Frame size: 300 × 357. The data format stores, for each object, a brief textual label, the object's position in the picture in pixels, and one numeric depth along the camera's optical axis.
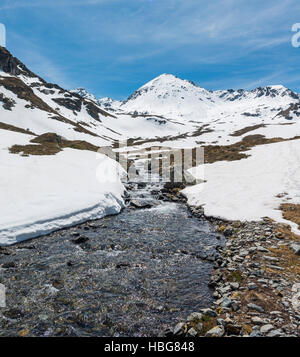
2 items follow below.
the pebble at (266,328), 6.90
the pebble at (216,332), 6.99
